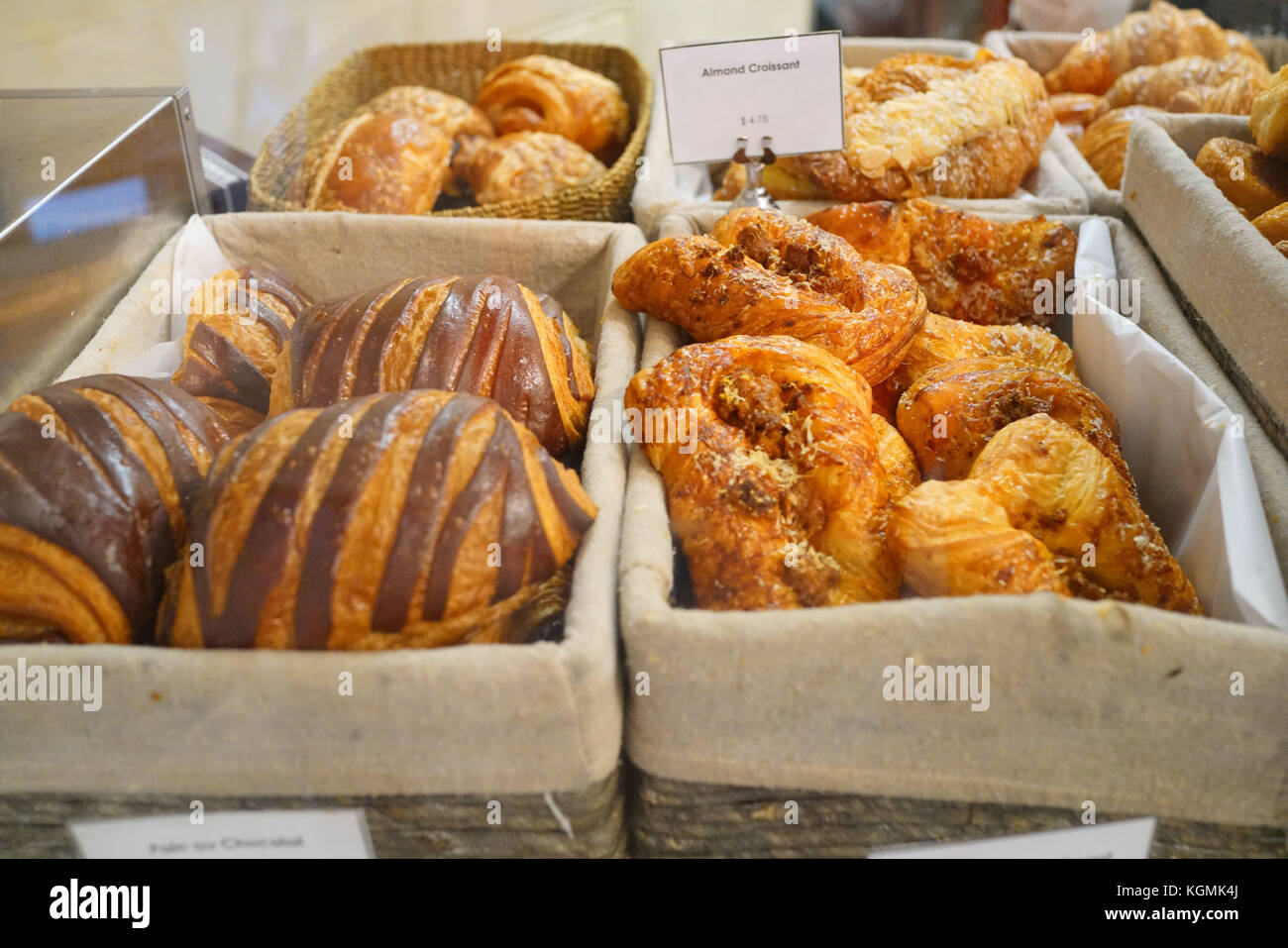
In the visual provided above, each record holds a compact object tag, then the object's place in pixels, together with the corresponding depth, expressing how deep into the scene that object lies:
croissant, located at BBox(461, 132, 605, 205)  0.67
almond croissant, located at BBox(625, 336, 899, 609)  0.34
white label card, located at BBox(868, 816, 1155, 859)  0.32
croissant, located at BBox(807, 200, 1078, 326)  0.50
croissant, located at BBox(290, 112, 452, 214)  0.62
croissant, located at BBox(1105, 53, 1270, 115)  0.68
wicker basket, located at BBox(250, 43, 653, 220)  0.62
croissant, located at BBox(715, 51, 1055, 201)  0.57
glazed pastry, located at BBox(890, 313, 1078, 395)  0.45
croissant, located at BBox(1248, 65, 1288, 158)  0.48
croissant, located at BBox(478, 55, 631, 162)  0.75
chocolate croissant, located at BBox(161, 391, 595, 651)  0.30
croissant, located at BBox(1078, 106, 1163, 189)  0.67
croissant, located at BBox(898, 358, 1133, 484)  0.39
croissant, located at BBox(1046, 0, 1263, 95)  0.82
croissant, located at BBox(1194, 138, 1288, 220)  0.48
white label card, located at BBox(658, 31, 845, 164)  0.51
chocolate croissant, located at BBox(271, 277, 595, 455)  0.38
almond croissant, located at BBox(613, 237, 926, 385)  0.41
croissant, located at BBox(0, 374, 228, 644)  0.31
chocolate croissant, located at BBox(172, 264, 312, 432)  0.43
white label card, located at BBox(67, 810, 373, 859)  0.31
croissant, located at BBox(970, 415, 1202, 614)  0.34
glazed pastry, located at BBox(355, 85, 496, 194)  0.72
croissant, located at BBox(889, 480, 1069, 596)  0.32
